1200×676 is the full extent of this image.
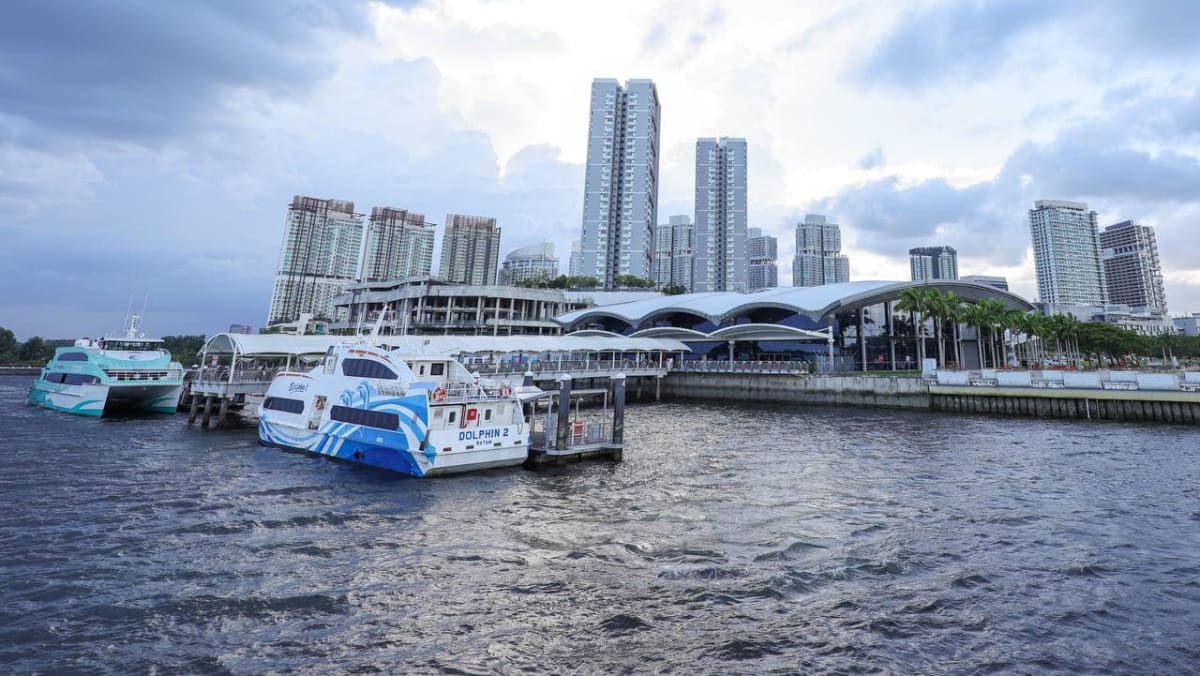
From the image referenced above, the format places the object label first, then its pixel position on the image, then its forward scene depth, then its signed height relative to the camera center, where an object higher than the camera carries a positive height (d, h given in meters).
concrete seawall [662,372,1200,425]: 37.59 +1.79
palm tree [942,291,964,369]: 62.91 +13.01
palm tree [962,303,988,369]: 65.38 +12.61
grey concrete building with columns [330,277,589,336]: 98.62 +17.06
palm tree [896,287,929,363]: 61.34 +13.10
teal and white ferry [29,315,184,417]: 36.19 +0.19
